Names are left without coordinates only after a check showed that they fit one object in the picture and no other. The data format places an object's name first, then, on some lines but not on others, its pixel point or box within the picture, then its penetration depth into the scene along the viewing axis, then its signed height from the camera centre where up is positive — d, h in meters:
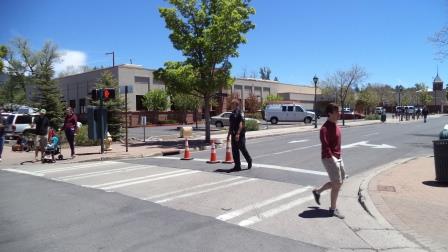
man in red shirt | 7.71 -0.57
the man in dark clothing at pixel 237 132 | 12.52 -0.40
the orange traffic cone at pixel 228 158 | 14.46 -1.22
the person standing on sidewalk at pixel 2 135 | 17.17 -0.59
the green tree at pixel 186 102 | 44.62 +1.34
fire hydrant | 20.02 -1.04
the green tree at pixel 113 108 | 25.94 +0.48
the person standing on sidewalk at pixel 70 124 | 17.14 -0.24
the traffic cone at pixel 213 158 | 14.77 -1.24
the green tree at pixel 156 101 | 48.94 +1.64
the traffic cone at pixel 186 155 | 16.11 -1.25
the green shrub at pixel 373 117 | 58.88 -0.19
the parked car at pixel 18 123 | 29.48 -0.30
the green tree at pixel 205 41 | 23.08 +3.57
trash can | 10.27 -0.93
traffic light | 18.86 +0.92
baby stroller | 16.56 -1.10
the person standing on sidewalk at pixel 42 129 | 16.70 -0.39
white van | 49.06 +0.21
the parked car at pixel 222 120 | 41.91 -0.29
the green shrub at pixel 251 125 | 35.66 -0.63
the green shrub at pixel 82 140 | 23.53 -1.07
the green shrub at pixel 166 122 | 48.75 -0.49
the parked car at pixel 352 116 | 63.43 -0.05
